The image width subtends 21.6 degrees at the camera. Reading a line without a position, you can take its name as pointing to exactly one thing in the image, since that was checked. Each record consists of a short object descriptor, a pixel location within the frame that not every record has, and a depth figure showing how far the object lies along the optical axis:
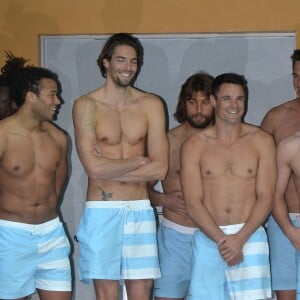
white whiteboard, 5.52
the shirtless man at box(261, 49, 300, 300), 4.66
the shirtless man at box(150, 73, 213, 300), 4.78
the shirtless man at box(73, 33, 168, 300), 4.29
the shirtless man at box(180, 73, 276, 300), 4.26
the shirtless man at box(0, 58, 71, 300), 4.30
